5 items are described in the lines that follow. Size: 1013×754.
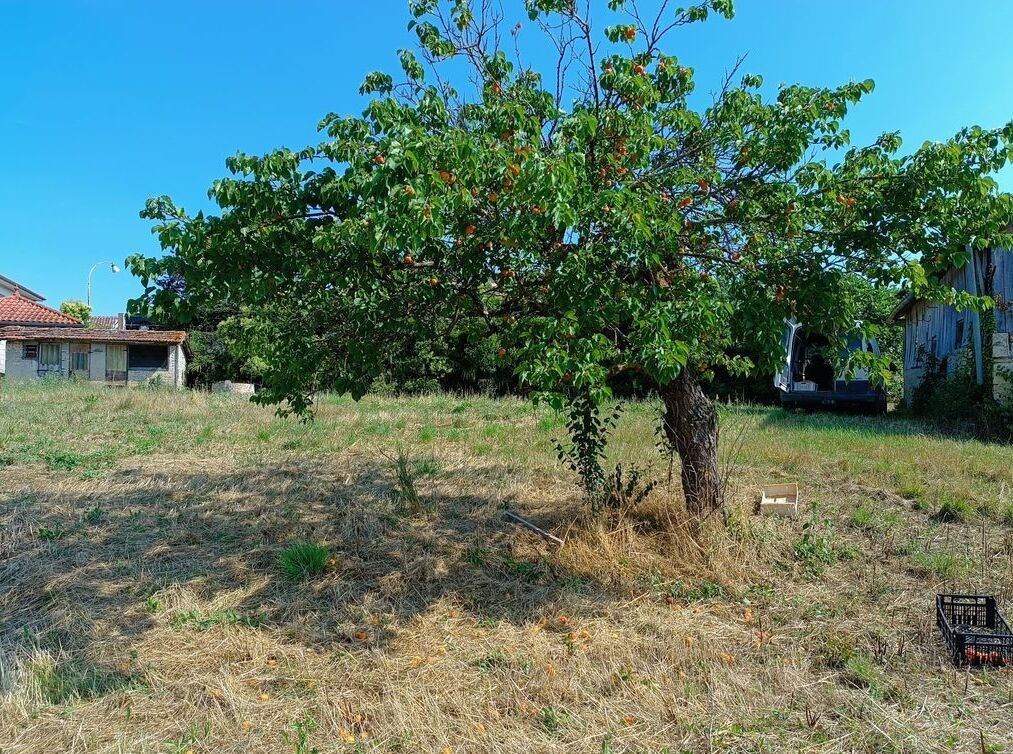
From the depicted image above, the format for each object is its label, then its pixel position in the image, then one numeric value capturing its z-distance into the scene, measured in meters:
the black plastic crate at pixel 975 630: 3.53
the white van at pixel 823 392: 15.46
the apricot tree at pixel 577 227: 3.33
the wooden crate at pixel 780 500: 6.08
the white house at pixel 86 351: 28.75
